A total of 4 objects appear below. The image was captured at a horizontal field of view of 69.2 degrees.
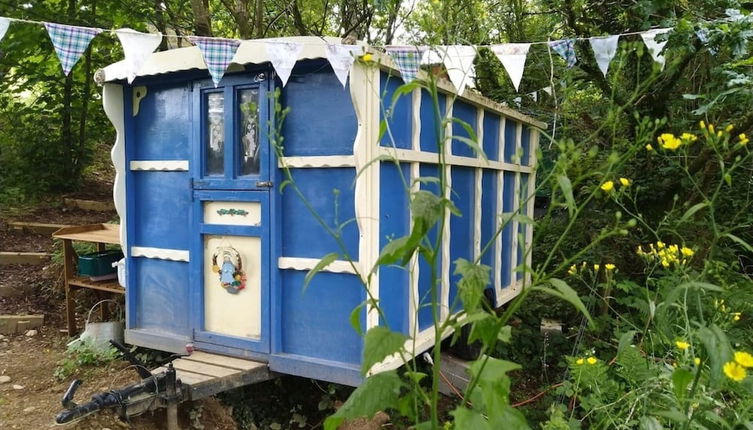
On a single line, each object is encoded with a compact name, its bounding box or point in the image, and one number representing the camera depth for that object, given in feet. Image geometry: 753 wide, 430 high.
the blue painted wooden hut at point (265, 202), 10.29
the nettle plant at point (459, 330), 4.16
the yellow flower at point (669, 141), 4.99
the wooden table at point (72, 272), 15.07
